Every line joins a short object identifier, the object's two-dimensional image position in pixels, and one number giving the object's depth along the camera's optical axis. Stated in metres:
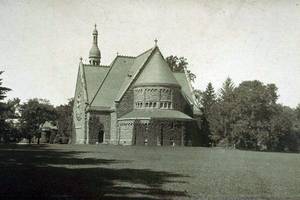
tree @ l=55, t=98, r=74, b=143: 90.22
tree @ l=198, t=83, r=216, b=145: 73.19
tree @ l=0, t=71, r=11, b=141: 52.47
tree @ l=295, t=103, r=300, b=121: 115.79
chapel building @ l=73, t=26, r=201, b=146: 59.84
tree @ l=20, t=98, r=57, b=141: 96.92
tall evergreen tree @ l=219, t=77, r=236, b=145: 71.06
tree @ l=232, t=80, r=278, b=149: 69.25
